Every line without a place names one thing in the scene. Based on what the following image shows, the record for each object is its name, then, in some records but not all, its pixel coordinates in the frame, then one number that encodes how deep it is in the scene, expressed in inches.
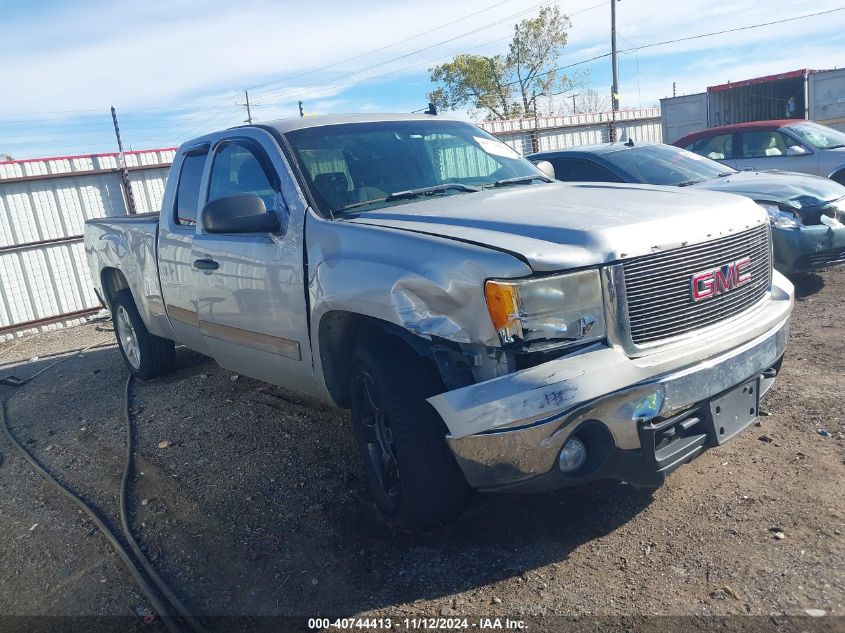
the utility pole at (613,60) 1277.1
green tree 1675.7
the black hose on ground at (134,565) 113.7
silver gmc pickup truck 104.3
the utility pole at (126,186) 461.4
